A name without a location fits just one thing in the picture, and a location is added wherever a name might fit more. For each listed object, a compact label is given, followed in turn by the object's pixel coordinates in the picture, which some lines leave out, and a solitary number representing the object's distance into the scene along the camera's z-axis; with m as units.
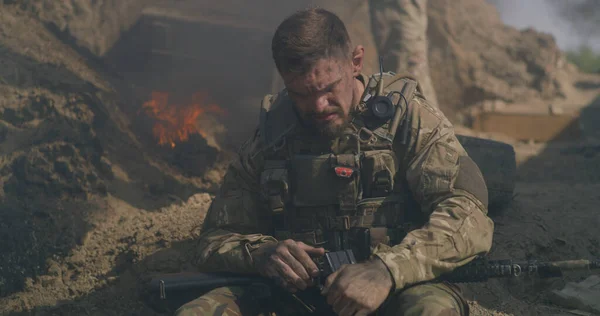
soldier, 3.51
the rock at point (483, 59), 11.52
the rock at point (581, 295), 4.26
